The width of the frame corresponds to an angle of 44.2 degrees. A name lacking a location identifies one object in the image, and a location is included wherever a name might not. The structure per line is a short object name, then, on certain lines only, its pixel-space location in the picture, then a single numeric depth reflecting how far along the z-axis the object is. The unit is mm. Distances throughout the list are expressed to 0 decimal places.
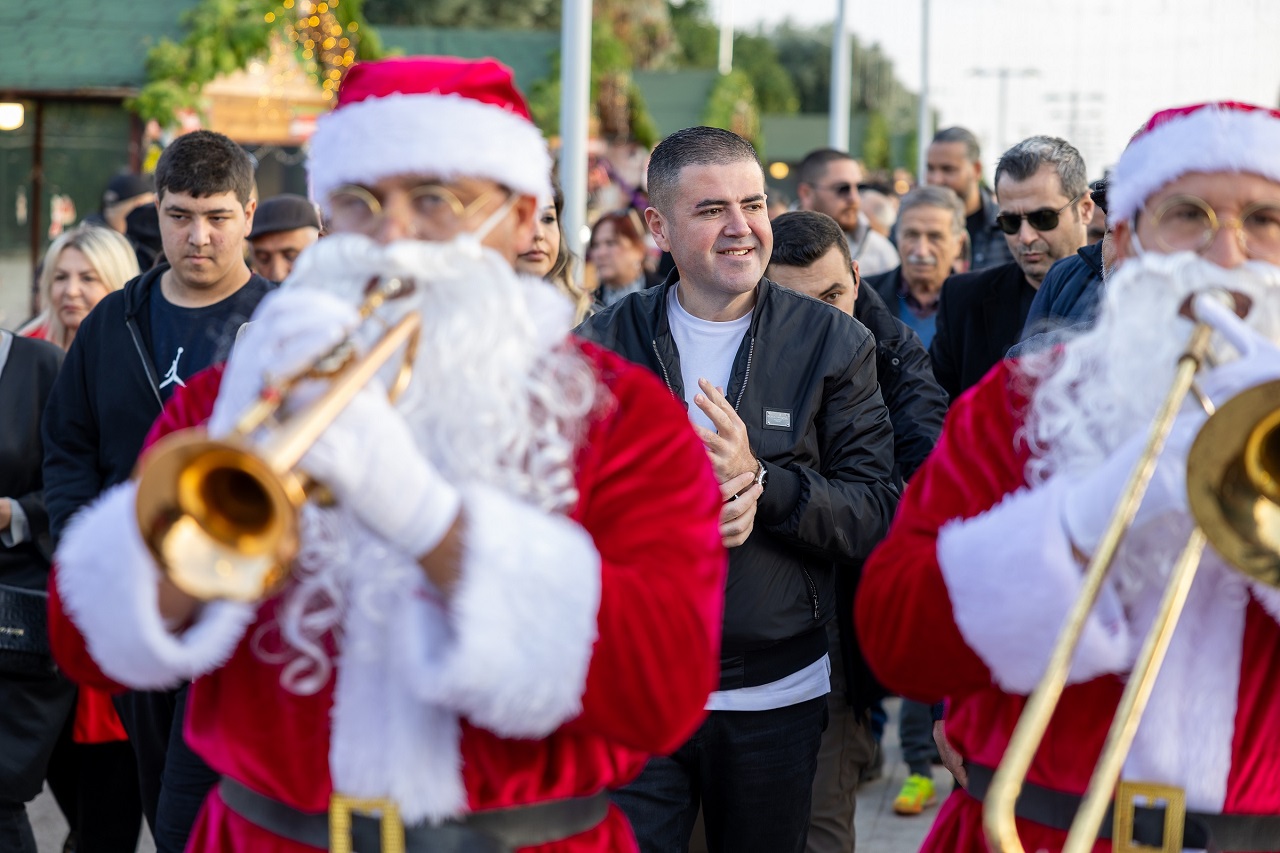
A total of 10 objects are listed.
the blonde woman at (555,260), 4949
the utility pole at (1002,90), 56669
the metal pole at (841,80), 19812
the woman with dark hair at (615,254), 8664
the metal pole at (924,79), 29562
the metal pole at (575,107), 9148
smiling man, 3758
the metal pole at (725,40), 40269
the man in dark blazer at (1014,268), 5797
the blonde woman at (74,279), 6012
